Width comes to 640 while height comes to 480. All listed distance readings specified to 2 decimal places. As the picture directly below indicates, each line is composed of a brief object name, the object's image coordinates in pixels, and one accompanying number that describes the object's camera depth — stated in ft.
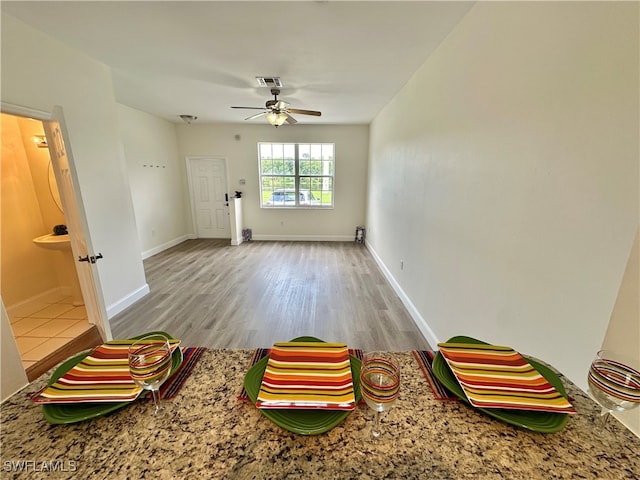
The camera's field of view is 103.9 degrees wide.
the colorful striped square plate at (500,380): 2.03
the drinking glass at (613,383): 1.87
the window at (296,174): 18.94
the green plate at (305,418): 1.85
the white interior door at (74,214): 5.79
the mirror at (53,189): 8.82
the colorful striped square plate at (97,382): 2.06
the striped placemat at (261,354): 2.67
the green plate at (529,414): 1.91
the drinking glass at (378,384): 1.87
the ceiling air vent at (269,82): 9.30
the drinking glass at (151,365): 2.00
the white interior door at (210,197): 19.11
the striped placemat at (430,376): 2.26
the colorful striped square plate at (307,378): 2.00
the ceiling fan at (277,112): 10.00
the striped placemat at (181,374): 2.27
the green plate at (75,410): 1.93
